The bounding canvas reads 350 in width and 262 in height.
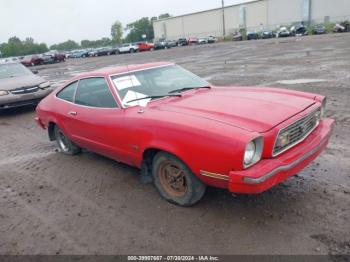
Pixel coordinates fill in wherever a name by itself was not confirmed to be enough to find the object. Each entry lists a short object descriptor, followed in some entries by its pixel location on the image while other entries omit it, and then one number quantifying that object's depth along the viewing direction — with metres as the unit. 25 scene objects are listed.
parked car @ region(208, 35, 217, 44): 67.16
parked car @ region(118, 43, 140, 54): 57.78
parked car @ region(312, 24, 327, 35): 51.55
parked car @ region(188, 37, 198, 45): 66.44
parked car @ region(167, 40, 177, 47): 62.26
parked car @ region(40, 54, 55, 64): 44.97
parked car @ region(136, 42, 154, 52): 58.92
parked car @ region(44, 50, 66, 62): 45.90
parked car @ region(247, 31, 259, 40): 61.50
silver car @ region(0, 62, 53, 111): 9.54
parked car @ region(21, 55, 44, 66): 44.34
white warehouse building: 67.00
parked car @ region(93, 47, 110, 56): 60.31
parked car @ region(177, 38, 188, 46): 64.94
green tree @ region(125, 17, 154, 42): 123.78
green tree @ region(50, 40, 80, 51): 141.21
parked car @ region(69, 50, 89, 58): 63.11
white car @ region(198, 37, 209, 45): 66.96
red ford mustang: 3.17
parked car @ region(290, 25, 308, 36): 55.30
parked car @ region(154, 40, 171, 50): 59.24
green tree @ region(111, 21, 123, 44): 122.62
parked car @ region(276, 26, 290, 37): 53.91
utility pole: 84.03
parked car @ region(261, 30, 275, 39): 57.88
